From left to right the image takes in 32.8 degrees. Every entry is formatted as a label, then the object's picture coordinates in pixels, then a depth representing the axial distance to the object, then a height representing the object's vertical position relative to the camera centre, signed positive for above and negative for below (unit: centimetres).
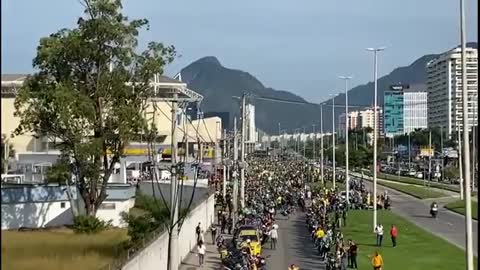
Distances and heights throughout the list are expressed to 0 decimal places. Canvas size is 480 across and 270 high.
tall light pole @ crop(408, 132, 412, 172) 12031 -61
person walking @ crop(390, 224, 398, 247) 3246 -331
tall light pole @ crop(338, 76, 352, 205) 5237 -240
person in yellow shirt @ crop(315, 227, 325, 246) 3116 -321
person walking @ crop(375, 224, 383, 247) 3262 -330
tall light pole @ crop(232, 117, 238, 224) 4530 -184
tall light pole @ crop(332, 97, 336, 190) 7670 +348
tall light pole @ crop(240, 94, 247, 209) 4849 -54
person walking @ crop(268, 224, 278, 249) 3282 -342
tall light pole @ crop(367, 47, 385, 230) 3784 -16
